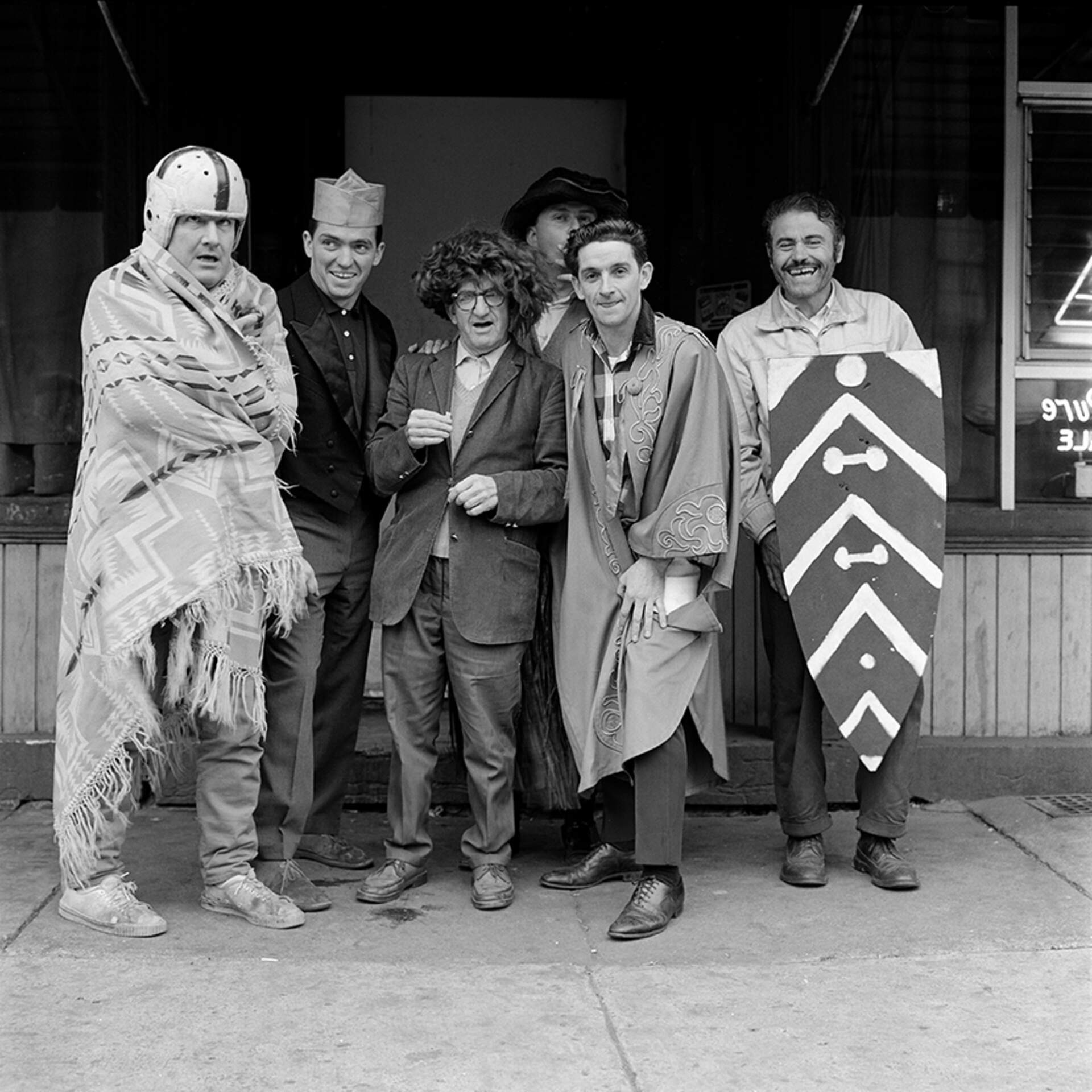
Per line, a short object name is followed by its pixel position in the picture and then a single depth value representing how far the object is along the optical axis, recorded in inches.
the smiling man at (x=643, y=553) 167.5
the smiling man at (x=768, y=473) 182.4
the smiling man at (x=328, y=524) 173.8
